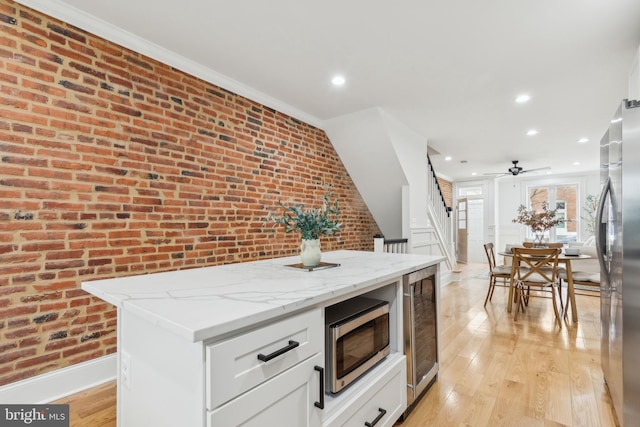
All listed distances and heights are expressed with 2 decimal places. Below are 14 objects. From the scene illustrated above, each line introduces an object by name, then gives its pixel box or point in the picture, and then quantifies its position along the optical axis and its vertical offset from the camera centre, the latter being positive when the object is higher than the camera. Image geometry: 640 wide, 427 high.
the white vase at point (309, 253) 1.80 -0.21
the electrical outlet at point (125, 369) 1.24 -0.61
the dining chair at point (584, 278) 3.65 -0.73
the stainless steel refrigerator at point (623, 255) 1.47 -0.20
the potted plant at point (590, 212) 7.67 +0.11
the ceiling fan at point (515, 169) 6.61 +1.00
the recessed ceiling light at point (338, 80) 2.99 +1.32
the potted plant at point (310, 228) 1.77 -0.06
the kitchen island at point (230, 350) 0.89 -0.43
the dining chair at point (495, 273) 4.02 -0.73
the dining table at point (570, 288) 3.55 -0.82
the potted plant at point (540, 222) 4.66 -0.08
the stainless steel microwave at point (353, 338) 1.40 -0.60
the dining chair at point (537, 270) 3.45 -0.63
